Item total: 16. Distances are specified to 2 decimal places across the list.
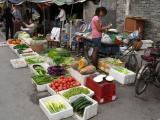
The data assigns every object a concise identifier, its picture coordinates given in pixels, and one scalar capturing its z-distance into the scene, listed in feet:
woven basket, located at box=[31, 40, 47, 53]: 35.78
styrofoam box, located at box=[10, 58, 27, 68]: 29.50
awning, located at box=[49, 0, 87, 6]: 42.82
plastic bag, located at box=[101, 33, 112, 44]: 28.35
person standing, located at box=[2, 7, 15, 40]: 43.75
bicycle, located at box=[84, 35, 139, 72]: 27.76
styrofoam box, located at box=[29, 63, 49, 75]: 26.45
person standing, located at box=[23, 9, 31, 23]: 54.13
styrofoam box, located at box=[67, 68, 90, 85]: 23.47
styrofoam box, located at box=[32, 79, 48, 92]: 22.62
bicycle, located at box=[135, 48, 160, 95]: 21.16
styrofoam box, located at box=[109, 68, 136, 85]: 24.39
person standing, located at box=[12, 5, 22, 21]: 49.39
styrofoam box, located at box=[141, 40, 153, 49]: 35.76
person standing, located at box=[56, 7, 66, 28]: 47.53
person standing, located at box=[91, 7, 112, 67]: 25.25
